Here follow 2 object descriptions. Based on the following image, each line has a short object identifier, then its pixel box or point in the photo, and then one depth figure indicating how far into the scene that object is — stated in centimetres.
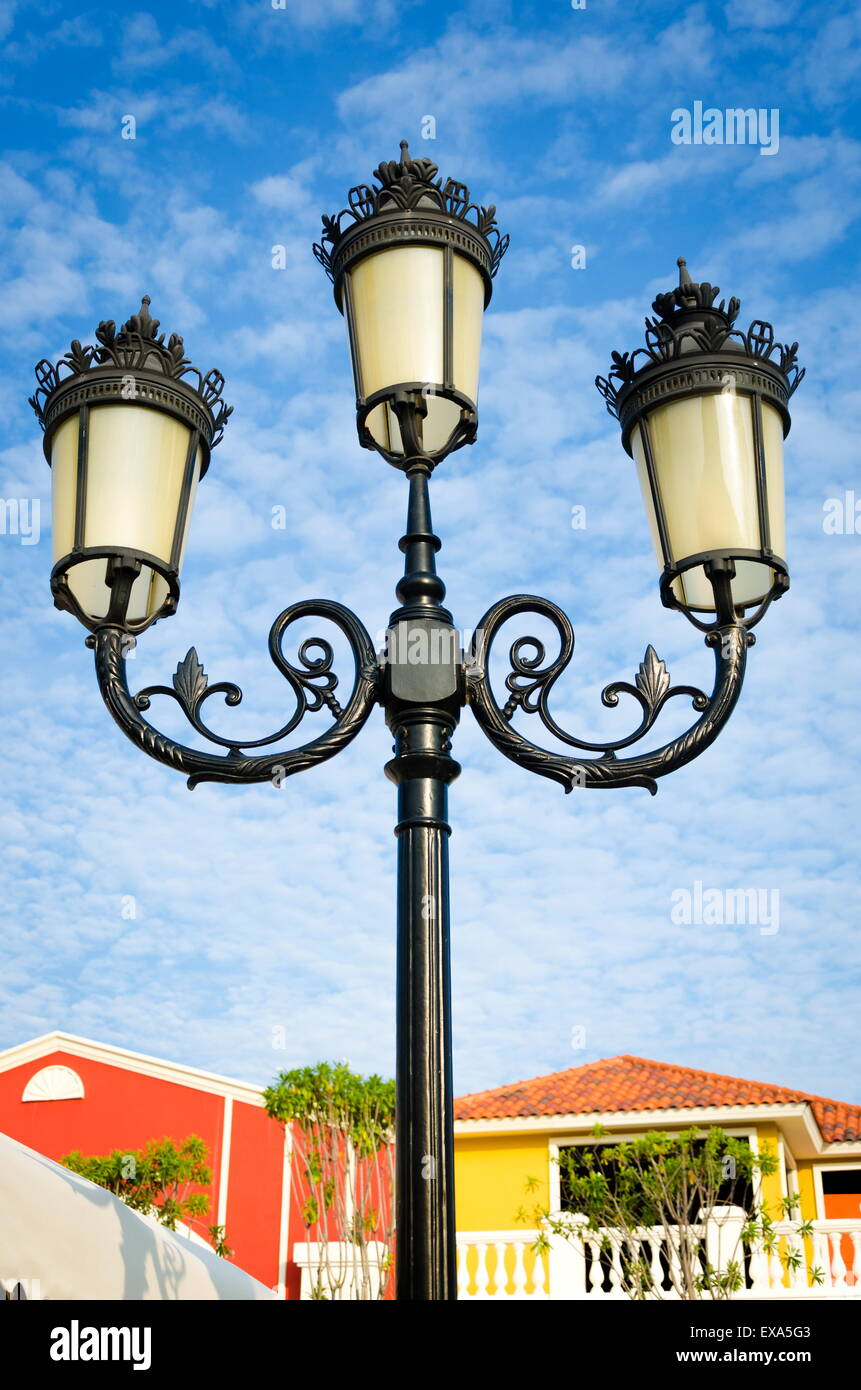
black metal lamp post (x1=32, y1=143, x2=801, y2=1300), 237
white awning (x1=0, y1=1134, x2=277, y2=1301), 341
